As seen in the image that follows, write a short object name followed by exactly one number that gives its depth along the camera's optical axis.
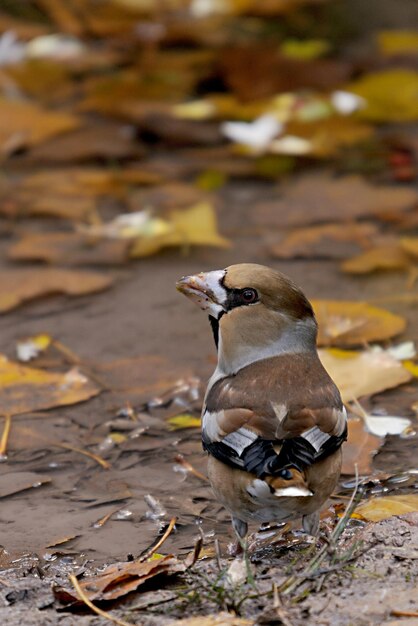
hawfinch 6.74
